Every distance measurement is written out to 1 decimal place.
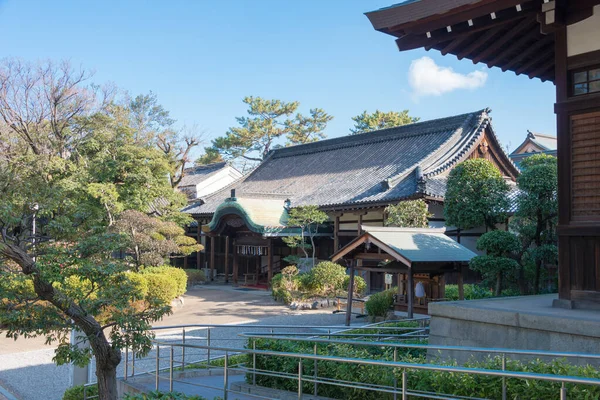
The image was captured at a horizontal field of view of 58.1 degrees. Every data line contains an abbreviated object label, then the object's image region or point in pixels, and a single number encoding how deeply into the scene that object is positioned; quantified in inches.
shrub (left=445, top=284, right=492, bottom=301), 586.9
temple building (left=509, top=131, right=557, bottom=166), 1618.8
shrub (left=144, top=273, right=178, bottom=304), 738.8
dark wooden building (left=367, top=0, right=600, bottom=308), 287.0
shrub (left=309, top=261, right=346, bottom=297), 820.6
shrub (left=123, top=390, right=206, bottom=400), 268.0
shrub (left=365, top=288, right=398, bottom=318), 628.4
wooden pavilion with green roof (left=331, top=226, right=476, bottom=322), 501.4
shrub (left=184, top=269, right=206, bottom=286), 1129.4
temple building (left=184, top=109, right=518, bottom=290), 877.2
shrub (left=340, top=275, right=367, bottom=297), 831.7
